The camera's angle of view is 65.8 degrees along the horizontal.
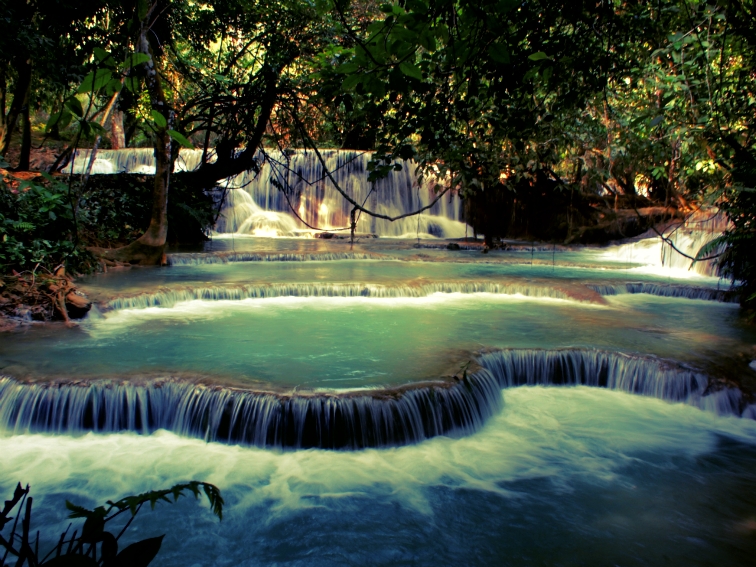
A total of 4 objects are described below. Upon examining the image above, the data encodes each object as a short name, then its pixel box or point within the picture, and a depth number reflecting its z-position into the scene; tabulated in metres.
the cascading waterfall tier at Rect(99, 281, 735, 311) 8.55
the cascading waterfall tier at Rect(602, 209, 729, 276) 13.73
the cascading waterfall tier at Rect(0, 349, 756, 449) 4.74
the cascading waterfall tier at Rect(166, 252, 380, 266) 12.11
